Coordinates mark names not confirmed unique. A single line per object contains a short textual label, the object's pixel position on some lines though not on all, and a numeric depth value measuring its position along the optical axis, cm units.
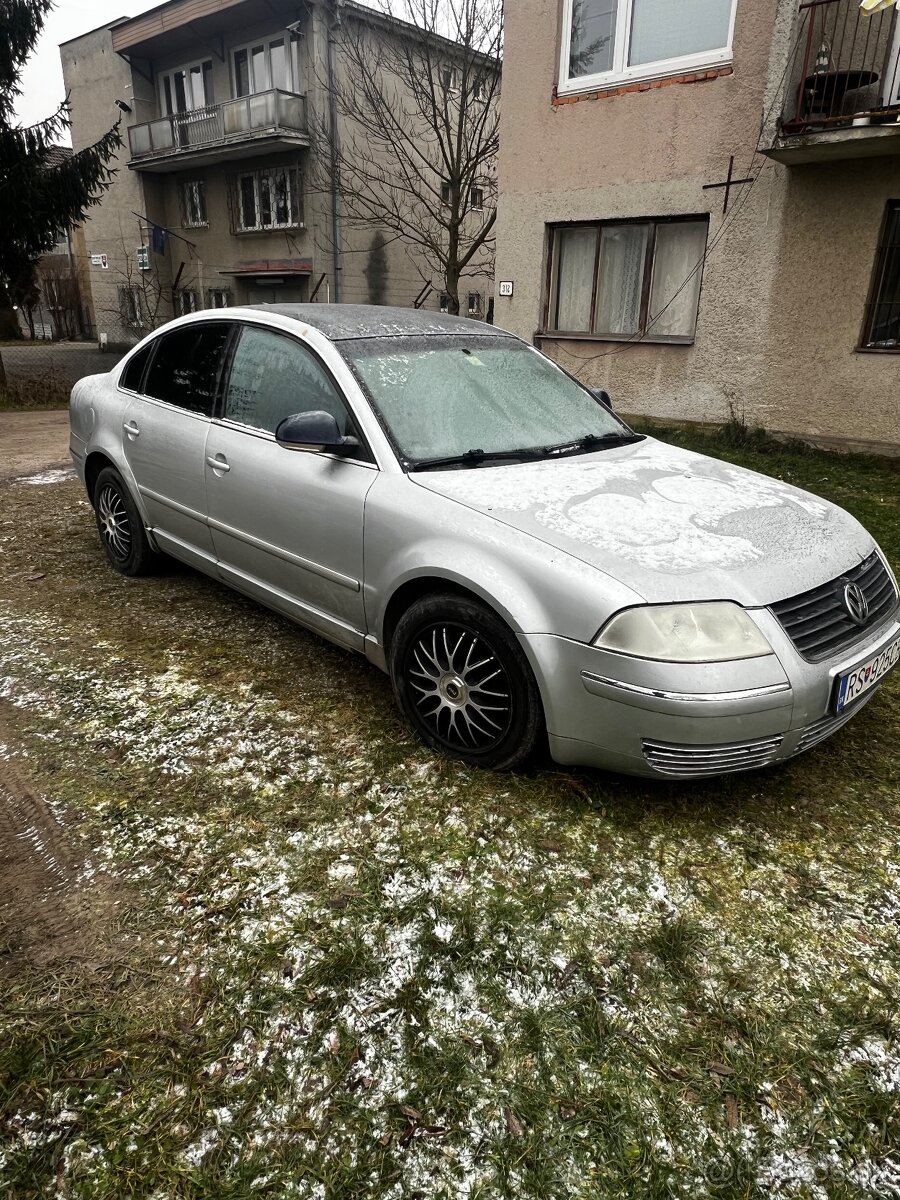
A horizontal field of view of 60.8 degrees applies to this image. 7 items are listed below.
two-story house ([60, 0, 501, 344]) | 1925
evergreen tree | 1277
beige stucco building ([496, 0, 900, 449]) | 796
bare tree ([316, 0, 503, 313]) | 1366
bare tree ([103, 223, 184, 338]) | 2508
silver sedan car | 233
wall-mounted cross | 879
